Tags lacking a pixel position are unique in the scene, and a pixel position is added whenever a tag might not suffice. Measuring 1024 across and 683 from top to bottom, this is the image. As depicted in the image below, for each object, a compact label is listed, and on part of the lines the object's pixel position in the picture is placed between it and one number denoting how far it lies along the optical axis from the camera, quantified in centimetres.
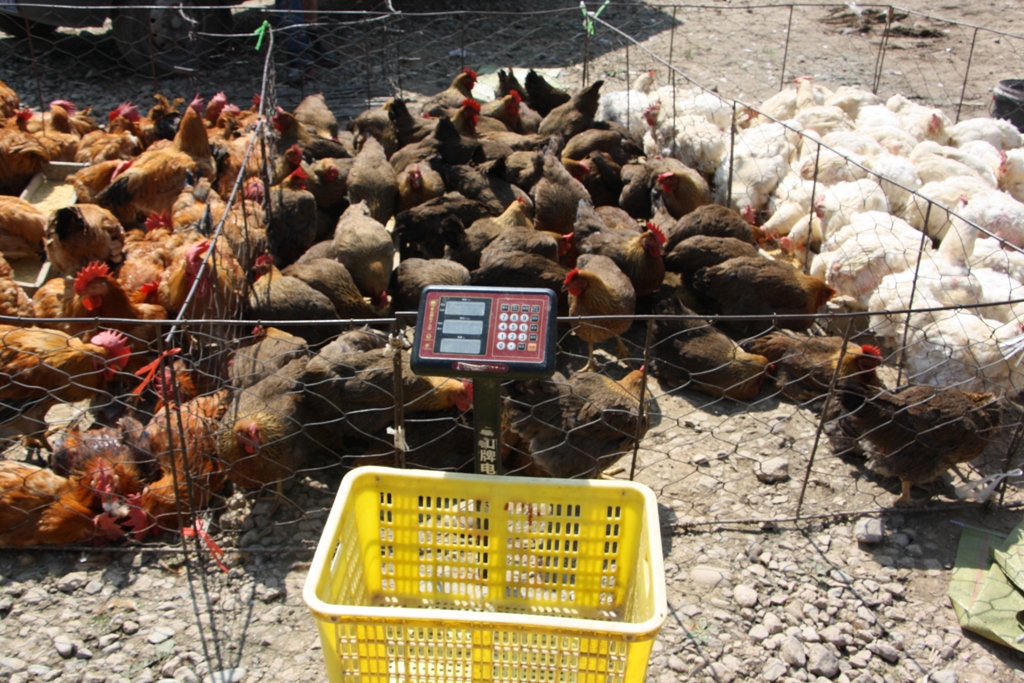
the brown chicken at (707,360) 488
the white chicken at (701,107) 743
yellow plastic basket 201
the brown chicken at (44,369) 392
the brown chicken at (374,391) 399
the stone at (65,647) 321
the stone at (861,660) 327
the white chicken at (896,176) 609
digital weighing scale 242
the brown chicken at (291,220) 571
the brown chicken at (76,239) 480
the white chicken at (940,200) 589
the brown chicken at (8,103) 699
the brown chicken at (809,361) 447
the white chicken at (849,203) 586
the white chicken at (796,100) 779
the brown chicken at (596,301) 487
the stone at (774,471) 427
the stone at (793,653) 326
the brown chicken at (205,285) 447
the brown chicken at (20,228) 530
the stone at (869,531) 385
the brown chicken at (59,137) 655
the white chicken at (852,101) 773
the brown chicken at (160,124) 710
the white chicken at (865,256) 530
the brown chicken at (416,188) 612
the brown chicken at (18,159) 616
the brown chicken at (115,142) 644
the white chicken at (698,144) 690
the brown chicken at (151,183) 574
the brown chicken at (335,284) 505
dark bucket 803
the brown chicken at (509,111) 762
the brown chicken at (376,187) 604
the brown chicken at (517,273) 512
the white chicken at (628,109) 770
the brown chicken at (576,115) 725
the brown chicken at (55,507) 363
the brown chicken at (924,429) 393
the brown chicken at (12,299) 443
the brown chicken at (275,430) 377
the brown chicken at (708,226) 579
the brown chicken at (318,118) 763
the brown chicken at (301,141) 675
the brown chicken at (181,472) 368
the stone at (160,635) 328
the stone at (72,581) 351
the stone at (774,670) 320
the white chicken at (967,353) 455
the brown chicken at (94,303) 430
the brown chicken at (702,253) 555
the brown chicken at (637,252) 533
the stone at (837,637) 334
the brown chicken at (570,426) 388
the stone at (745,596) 351
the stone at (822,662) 323
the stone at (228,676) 313
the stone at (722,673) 319
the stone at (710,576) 362
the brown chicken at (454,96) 773
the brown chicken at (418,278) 515
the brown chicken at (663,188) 621
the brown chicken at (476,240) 546
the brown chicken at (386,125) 707
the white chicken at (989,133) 713
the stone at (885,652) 329
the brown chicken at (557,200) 601
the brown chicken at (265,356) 418
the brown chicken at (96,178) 602
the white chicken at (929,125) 719
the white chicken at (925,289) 498
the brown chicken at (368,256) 537
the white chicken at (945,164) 633
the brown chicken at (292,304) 477
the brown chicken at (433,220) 576
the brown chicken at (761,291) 536
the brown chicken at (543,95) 815
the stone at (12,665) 313
